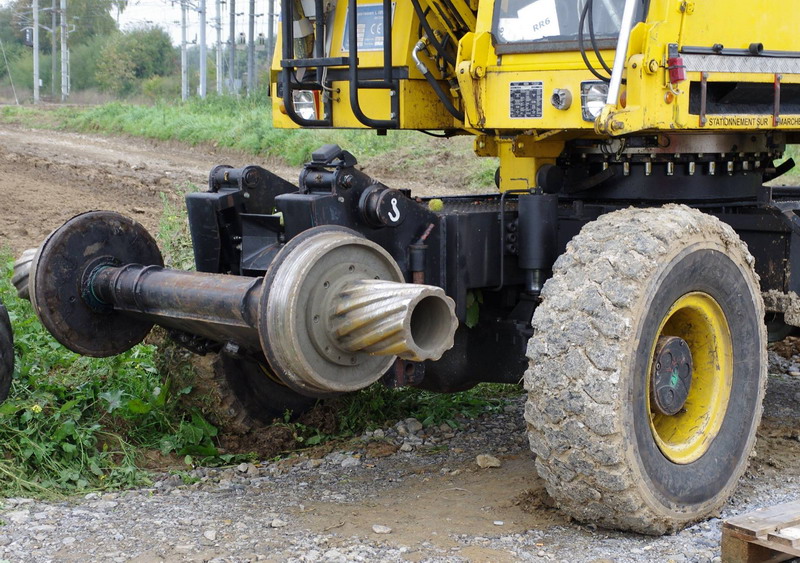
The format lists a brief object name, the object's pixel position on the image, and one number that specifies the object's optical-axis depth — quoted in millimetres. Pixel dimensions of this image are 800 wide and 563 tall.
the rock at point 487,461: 5348
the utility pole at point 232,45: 32009
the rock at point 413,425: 6013
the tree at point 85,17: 64625
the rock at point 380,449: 5633
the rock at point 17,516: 4441
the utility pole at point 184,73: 37281
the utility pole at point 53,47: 47738
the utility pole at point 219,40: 36719
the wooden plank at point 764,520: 3932
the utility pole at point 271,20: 29625
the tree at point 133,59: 54531
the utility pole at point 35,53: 43250
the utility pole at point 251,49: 31719
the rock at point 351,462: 5457
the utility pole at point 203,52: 31130
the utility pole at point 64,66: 44719
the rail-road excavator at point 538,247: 4121
